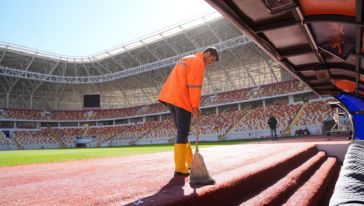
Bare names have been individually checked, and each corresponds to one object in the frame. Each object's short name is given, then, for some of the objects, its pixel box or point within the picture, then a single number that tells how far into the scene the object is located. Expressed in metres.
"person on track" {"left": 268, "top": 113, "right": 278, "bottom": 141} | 19.12
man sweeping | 3.51
